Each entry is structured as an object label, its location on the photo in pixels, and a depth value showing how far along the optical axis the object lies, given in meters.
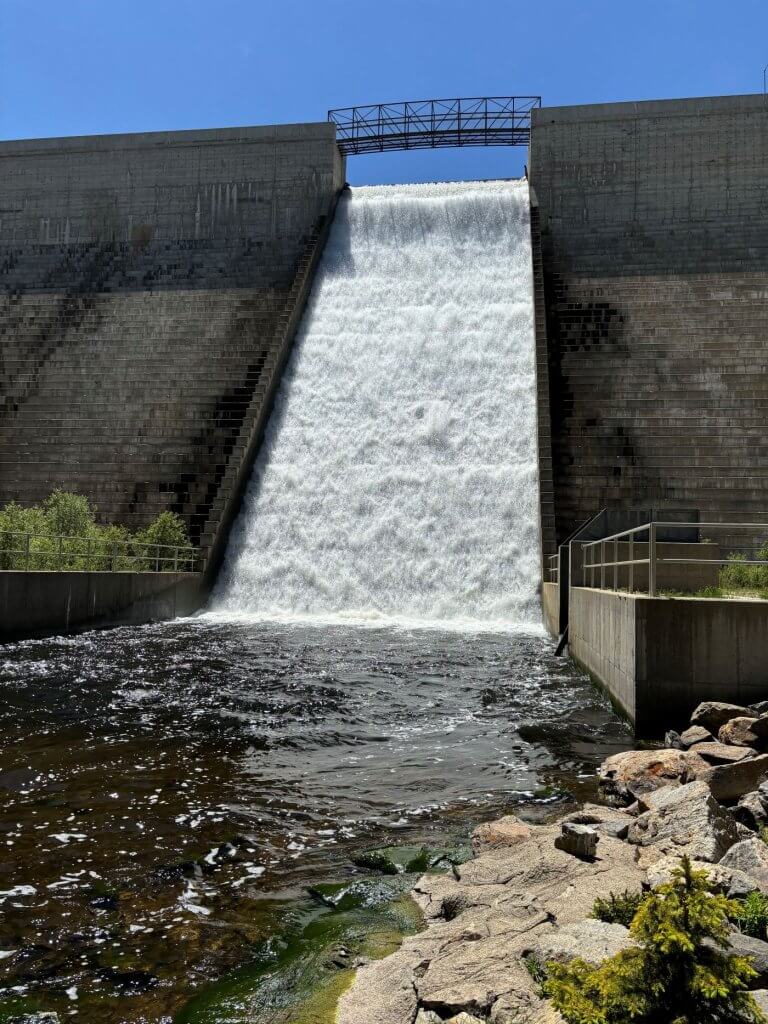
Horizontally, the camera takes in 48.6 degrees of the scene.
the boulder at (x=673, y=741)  6.47
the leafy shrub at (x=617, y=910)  3.18
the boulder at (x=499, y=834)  4.59
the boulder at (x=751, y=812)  4.62
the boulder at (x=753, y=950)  2.65
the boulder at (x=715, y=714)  6.50
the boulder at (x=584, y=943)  2.83
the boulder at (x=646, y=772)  5.50
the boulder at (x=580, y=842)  4.16
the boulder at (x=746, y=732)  6.02
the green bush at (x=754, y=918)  3.08
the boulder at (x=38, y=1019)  2.96
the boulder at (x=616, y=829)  4.64
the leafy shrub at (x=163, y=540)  18.11
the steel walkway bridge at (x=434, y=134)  30.33
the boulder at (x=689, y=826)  3.99
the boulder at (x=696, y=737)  6.39
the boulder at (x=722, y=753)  5.74
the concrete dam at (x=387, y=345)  19.19
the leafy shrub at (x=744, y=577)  11.21
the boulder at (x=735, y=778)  5.16
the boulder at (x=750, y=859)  3.58
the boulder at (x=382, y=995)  2.91
